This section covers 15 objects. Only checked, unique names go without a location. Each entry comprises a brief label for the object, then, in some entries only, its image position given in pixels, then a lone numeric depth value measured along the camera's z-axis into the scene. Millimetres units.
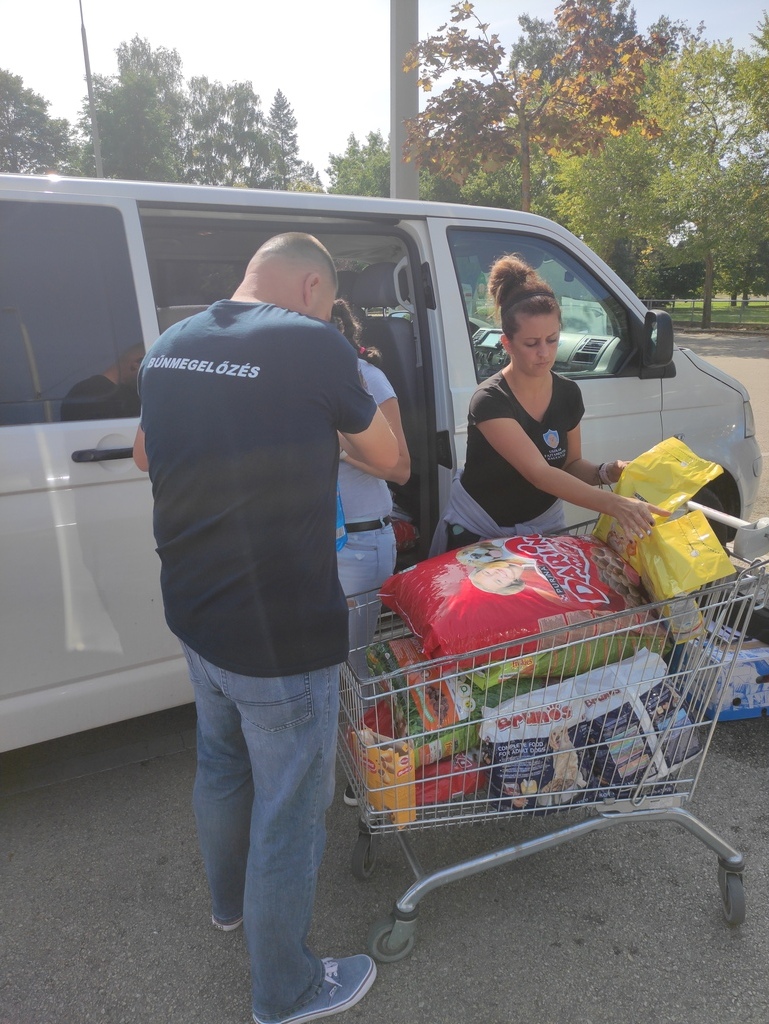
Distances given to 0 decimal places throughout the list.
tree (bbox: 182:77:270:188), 53281
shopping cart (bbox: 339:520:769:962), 1884
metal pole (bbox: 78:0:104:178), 23353
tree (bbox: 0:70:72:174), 45188
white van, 2301
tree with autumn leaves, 9922
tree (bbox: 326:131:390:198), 45281
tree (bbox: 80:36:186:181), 45906
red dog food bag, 1868
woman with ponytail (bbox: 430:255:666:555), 2404
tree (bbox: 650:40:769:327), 19609
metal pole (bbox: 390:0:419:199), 7547
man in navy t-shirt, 1476
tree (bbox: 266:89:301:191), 57631
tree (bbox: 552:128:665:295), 21516
